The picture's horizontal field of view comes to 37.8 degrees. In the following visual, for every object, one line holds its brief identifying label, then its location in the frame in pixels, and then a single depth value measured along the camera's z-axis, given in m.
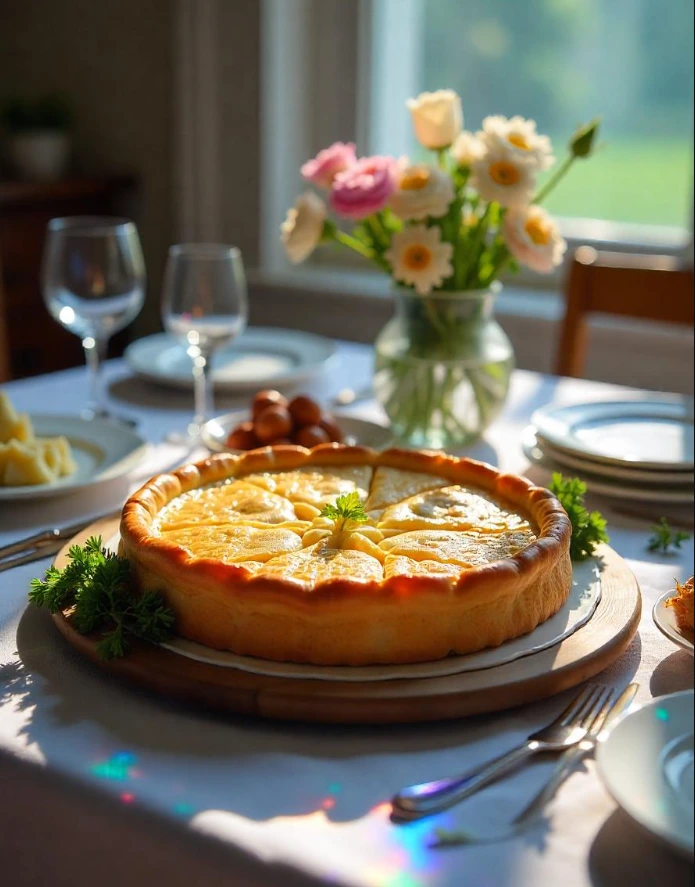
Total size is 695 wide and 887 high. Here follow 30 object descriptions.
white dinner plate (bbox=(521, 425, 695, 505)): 1.49
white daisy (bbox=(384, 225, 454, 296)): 1.60
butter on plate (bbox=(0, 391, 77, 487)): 1.46
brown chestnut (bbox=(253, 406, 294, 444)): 1.59
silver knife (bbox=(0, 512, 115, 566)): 1.27
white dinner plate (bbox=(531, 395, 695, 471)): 1.54
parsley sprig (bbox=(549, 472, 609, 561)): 1.20
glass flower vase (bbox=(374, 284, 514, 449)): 1.70
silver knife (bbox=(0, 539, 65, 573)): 1.24
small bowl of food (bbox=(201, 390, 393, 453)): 1.60
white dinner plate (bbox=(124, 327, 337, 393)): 2.05
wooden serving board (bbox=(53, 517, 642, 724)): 0.90
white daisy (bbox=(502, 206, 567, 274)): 1.63
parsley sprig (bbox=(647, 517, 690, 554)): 1.34
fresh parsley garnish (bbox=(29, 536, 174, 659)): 1.00
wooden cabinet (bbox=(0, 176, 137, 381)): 3.84
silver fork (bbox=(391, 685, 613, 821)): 0.79
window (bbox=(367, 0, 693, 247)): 3.23
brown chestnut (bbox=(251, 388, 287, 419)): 1.66
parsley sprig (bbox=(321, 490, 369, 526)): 1.10
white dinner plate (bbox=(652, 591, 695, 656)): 0.95
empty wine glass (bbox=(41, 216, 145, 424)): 1.74
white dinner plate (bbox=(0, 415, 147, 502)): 1.42
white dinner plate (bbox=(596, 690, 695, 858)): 0.72
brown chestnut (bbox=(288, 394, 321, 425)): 1.62
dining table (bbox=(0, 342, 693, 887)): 0.74
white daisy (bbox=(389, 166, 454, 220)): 1.58
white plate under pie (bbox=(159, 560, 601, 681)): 0.94
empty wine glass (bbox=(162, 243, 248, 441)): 1.72
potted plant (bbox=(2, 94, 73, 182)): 3.95
